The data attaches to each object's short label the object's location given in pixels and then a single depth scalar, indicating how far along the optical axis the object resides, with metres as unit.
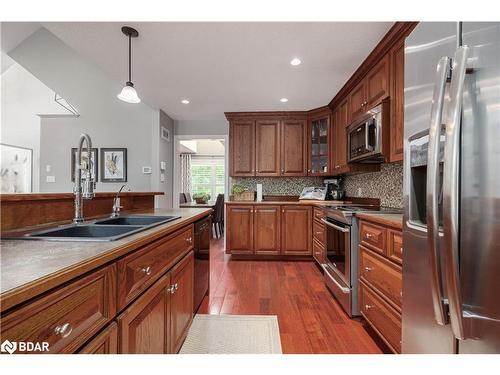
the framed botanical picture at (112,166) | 4.23
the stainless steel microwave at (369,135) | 2.13
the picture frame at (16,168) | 4.79
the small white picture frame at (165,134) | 4.22
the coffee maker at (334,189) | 3.92
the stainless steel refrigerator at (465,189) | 0.68
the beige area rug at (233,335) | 1.63
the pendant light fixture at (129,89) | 1.97
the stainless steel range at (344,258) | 2.00
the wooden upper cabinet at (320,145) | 3.81
